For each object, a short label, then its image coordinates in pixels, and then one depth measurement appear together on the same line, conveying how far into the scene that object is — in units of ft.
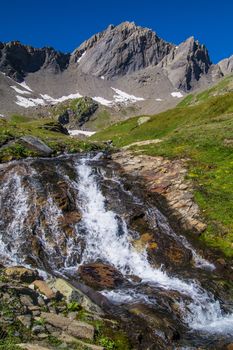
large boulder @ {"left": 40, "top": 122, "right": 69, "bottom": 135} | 261.24
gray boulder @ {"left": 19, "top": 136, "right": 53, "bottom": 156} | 147.84
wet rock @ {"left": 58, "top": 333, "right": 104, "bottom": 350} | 45.06
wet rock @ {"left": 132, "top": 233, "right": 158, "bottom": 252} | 84.58
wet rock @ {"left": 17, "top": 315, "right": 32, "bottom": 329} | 46.24
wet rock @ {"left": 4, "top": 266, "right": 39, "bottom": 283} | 59.60
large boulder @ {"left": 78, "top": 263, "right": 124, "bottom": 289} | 69.62
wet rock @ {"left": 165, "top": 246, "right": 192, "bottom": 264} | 81.69
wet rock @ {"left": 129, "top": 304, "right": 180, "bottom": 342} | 55.06
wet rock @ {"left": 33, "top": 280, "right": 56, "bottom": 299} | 55.22
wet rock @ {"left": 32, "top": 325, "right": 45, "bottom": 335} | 45.60
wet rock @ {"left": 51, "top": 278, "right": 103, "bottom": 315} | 55.47
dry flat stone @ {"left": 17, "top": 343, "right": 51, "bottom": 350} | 41.17
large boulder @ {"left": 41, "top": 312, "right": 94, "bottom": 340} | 47.99
